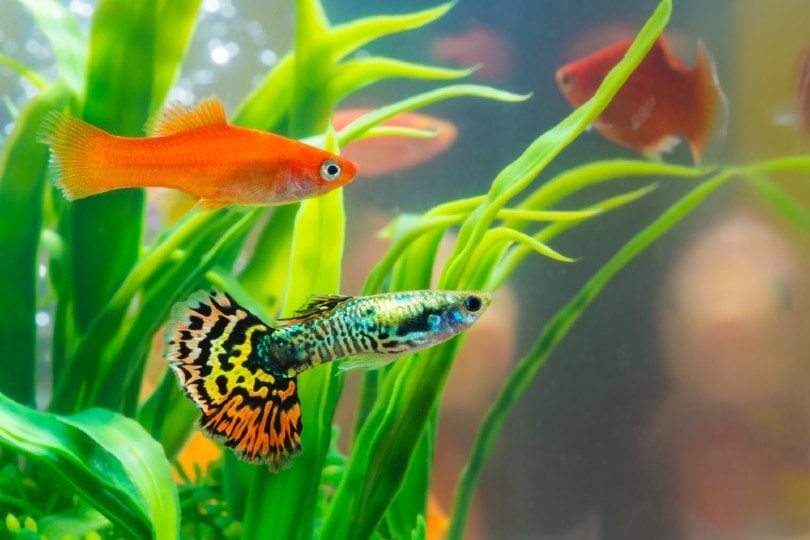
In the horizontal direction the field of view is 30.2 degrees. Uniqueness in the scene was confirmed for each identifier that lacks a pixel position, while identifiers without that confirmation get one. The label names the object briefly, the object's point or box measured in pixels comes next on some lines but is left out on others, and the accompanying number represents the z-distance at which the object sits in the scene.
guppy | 0.21
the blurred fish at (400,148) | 0.29
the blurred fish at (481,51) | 0.30
